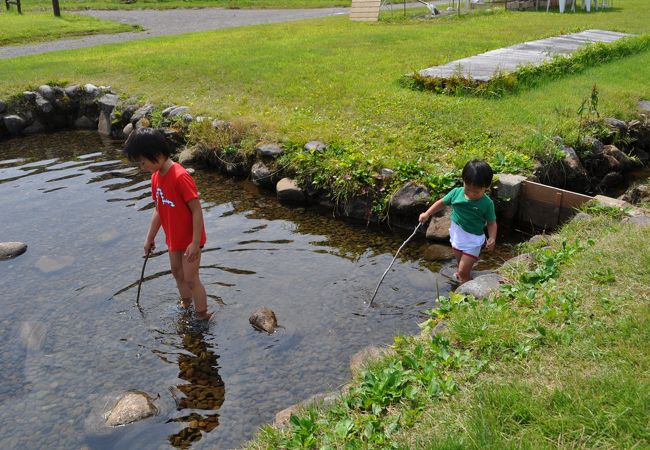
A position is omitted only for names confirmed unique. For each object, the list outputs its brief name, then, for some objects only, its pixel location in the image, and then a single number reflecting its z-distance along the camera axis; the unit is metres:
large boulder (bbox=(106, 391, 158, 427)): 4.25
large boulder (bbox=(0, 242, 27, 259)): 6.77
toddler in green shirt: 5.57
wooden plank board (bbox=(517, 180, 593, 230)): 6.58
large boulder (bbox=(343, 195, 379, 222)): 7.28
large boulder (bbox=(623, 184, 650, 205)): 6.79
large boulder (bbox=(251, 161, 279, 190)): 8.27
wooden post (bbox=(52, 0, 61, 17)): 21.75
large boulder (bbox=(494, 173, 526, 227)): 6.81
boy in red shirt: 4.65
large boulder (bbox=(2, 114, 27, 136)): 11.46
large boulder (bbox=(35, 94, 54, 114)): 11.73
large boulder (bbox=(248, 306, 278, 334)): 5.30
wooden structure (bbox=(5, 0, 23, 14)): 23.12
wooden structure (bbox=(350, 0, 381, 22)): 20.16
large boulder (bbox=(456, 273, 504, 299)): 4.76
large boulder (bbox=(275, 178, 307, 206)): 7.87
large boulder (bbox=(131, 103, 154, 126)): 10.55
